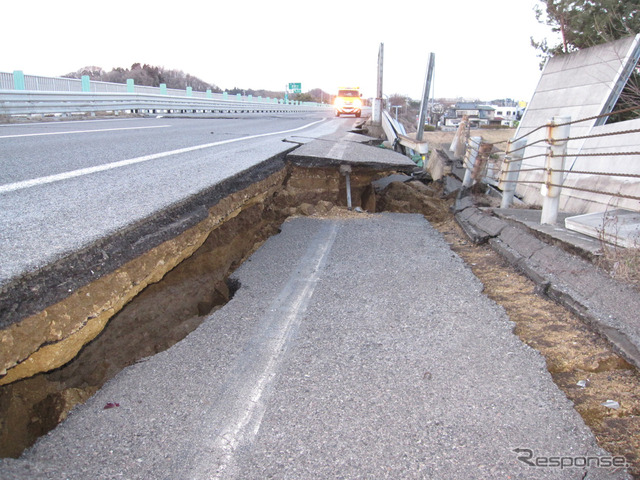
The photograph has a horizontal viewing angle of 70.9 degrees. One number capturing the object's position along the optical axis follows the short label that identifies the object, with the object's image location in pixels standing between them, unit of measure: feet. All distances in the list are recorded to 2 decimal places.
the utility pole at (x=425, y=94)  42.96
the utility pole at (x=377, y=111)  56.96
